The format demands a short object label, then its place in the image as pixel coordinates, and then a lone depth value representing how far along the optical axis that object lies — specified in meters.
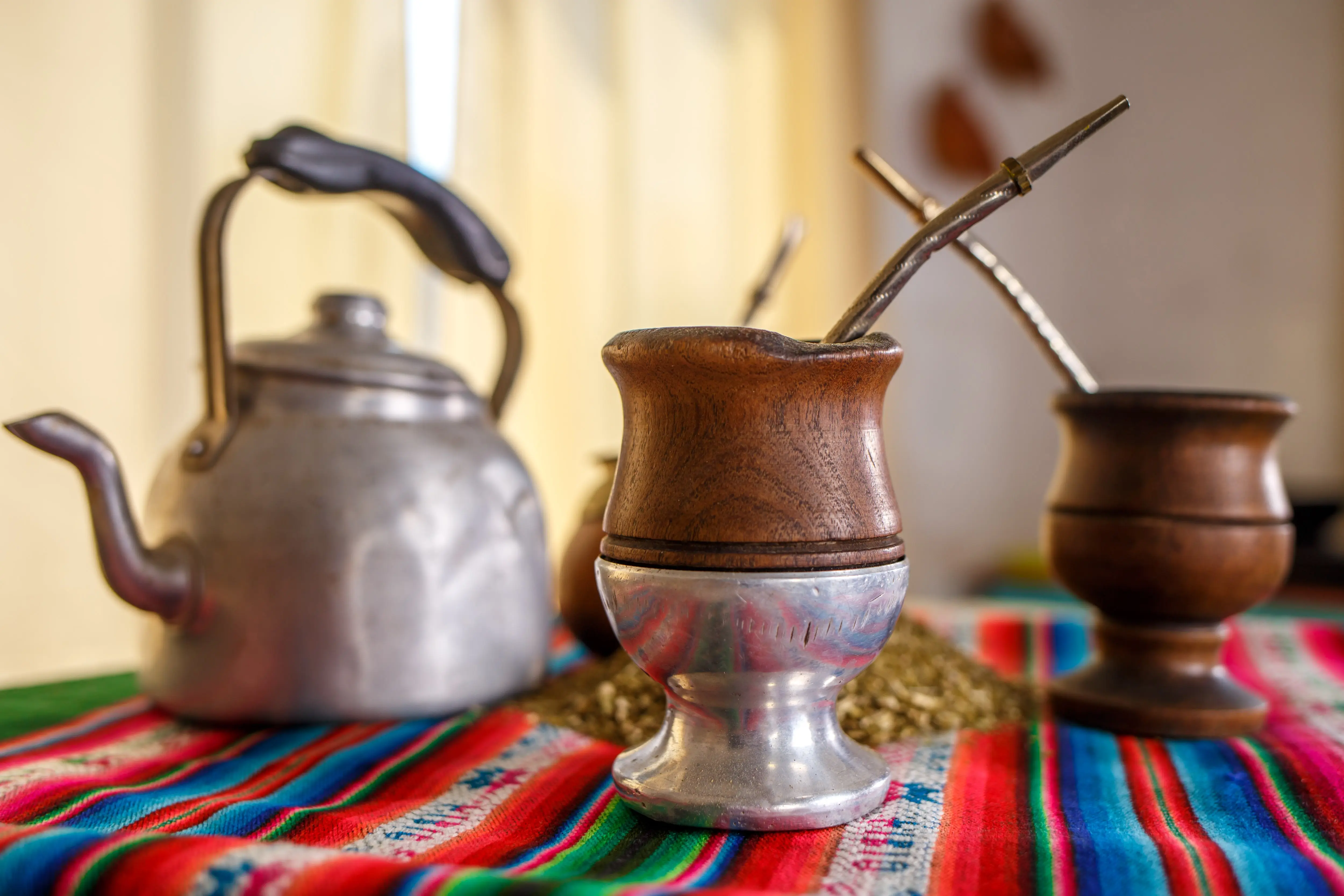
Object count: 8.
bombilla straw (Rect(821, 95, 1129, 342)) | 0.43
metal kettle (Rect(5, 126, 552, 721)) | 0.59
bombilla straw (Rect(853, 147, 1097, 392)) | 0.60
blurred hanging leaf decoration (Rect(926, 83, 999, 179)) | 2.24
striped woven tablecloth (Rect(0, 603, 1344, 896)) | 0.36
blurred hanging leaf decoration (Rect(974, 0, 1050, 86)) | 2.40
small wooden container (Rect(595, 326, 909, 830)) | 0.41
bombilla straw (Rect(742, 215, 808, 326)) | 0.68
